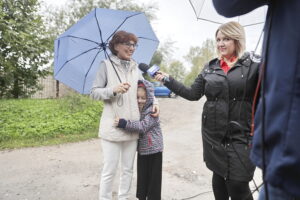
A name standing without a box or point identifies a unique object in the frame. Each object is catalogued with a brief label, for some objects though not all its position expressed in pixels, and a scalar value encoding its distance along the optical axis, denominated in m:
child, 3.14
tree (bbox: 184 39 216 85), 48.96
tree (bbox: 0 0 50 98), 9.94
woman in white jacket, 3.00
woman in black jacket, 2.34
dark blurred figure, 0.85
